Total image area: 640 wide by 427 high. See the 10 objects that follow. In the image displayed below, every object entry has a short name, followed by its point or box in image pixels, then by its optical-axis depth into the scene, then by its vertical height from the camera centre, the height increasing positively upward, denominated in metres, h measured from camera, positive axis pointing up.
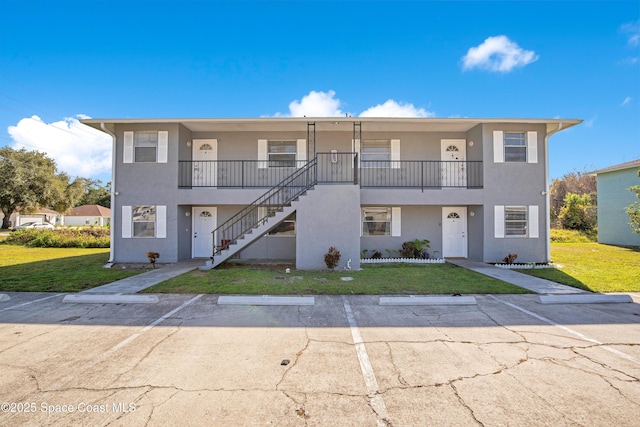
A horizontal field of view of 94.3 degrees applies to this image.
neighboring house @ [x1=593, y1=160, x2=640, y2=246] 18.23 +1.25
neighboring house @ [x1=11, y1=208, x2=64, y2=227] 47.06 +0.12
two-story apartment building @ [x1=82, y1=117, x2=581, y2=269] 10.70 +1.39
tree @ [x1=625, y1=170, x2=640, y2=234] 11.57 +0.19
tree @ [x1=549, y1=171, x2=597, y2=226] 32.22 +3.68
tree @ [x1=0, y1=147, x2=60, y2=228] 28.73 +3.68
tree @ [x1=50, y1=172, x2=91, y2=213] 32.19 +3.10
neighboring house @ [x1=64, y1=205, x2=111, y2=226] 50.97 +0.35
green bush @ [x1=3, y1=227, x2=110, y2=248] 18.91 -1.32
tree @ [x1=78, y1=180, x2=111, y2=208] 61.41 +4.94
